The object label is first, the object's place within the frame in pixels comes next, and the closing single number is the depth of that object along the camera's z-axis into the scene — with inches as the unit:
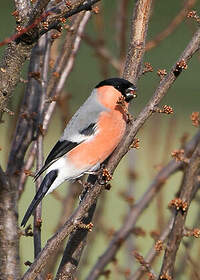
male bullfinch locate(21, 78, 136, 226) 251.0
